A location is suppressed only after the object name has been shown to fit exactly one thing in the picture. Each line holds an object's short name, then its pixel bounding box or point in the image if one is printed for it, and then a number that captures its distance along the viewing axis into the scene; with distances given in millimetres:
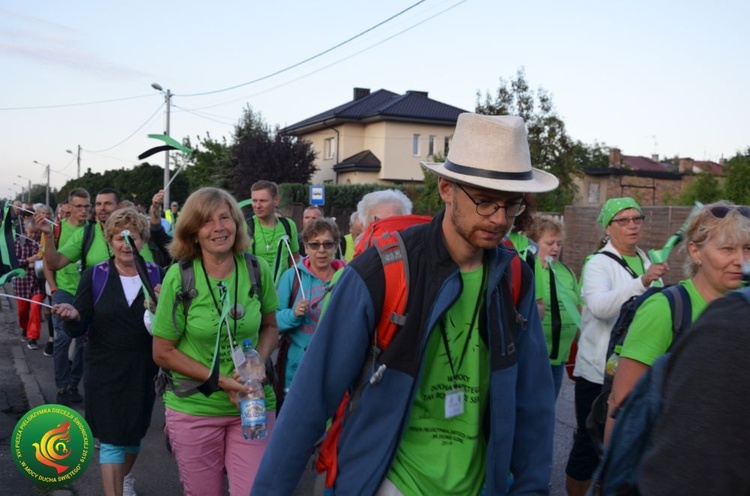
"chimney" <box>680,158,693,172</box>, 49688
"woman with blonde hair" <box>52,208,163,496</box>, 4645
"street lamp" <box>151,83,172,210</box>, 33706
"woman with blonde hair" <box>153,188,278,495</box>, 3898
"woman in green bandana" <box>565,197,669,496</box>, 4719
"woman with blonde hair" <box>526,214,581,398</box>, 5395
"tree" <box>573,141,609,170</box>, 68000
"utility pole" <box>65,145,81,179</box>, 72375
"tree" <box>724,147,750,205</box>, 17594
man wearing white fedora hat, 2314
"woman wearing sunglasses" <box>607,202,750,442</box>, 2955
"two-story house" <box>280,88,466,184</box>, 47844
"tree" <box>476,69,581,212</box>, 27281
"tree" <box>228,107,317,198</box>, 45219
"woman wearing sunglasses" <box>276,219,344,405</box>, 5387
